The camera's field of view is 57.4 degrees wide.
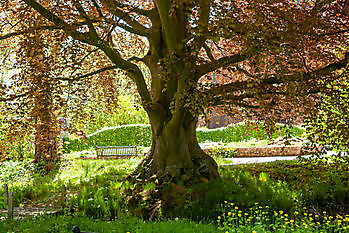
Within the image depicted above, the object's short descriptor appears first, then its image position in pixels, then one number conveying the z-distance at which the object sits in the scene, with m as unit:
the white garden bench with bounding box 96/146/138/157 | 15.54
